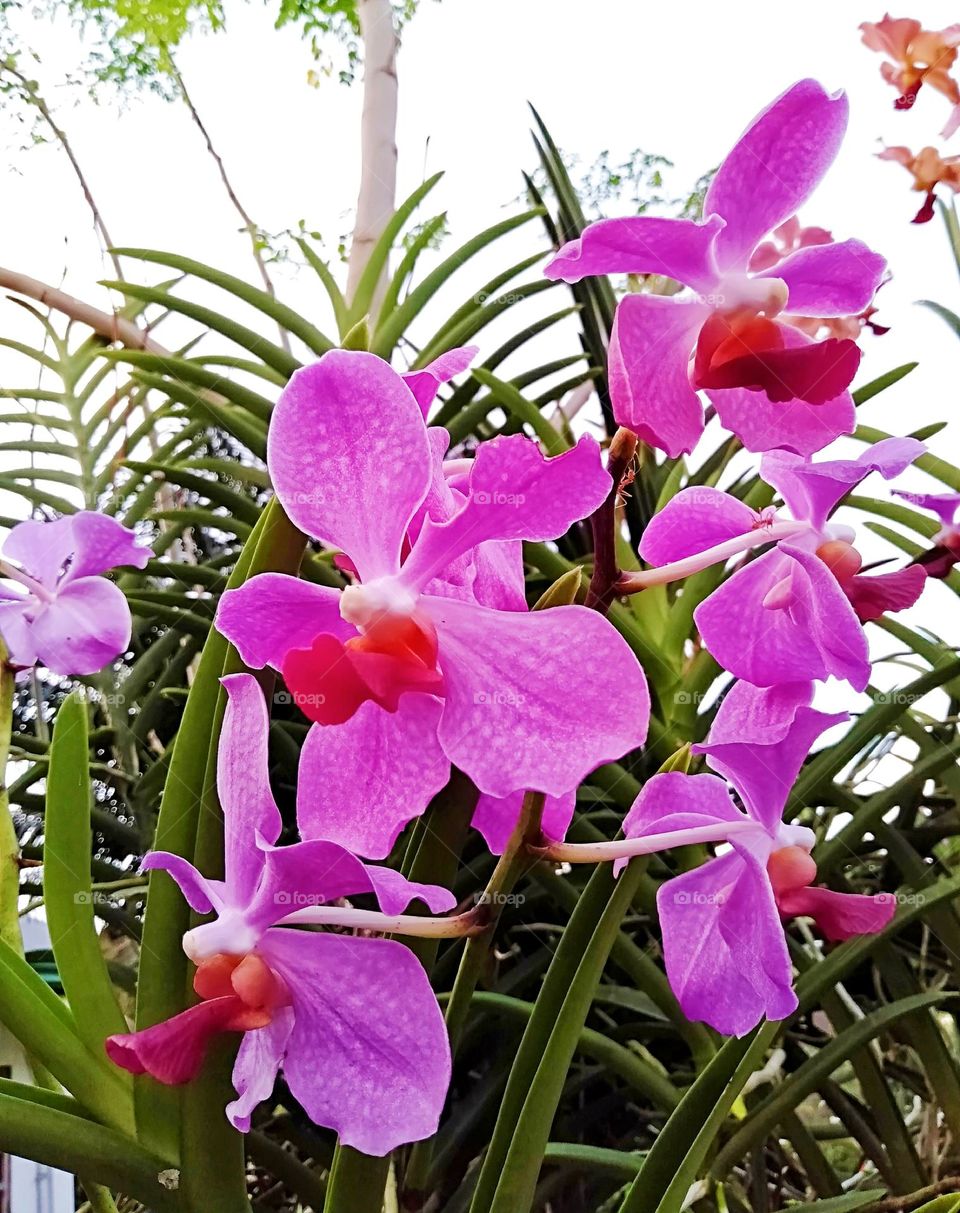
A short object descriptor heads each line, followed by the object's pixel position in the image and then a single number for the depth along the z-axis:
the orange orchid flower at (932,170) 0.71
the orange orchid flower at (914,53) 0.72
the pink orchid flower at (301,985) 0.27
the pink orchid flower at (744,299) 0.29
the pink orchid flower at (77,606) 0.51
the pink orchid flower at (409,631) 0.27
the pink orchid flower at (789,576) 0.33
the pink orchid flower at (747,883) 0.33
